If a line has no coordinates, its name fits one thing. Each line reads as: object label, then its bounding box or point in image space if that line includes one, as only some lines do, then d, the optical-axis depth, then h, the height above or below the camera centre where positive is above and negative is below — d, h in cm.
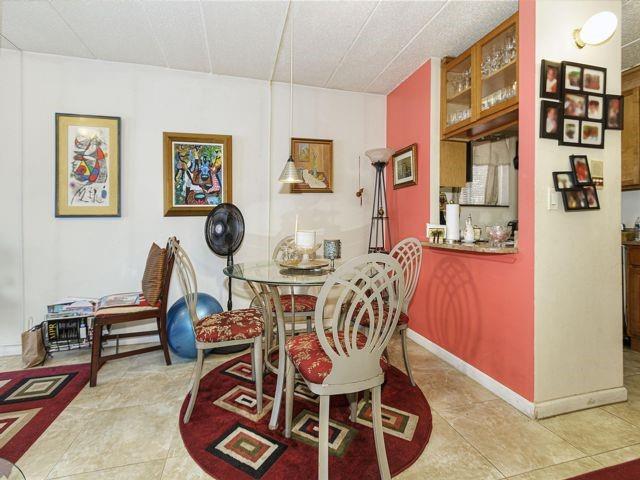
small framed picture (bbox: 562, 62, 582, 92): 194 +96
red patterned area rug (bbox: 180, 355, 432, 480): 154 -107
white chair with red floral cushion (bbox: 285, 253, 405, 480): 132 -51
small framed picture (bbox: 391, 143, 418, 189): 315 +71
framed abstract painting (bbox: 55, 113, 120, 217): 291 +64
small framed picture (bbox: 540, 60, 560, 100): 191 +92
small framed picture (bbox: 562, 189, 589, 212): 195 +22
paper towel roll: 261 +13
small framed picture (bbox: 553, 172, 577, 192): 194 +33
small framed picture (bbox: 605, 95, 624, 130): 203 +78
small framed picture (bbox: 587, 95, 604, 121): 200 +80
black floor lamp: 365 +20
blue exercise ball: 269 -75
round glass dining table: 173 -23
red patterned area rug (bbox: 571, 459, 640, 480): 148 -108
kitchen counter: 205 -8
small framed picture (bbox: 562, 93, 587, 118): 195 +79
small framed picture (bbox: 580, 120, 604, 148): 200 +63
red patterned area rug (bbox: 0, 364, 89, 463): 175 -106
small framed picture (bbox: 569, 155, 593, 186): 195 +41
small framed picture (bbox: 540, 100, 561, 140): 192 +69
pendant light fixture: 233 +45
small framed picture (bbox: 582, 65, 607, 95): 199 +97
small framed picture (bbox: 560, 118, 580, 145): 195 +63
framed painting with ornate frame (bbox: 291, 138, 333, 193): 347 +79
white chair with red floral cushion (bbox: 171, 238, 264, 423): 188 -55
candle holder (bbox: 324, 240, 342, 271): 221 -9
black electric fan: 295 +8
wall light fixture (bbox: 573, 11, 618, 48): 182 +118
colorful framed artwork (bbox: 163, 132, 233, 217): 312 +62
